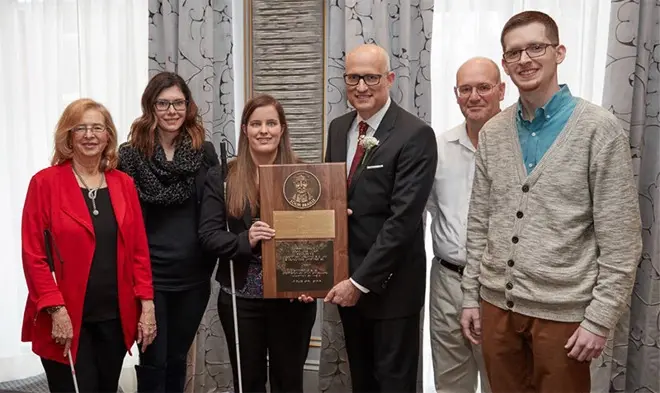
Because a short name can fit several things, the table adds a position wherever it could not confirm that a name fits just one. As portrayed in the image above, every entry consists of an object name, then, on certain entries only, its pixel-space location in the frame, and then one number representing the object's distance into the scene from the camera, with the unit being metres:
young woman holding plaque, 2.15
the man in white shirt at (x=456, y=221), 2.24
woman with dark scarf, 2.22
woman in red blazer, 1.99
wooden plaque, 2.05
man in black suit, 2.06
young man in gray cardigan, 1.54
